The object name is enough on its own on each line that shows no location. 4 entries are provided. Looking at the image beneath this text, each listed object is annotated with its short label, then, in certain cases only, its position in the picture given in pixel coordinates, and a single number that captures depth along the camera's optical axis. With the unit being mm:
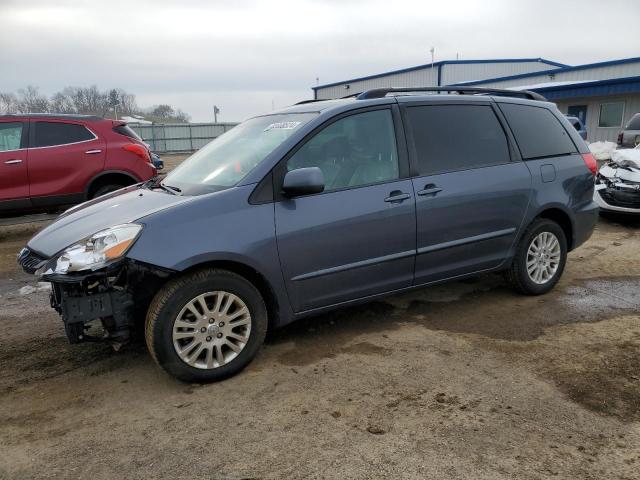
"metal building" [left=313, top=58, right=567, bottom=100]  36000
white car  7770
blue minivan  3068
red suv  7352
